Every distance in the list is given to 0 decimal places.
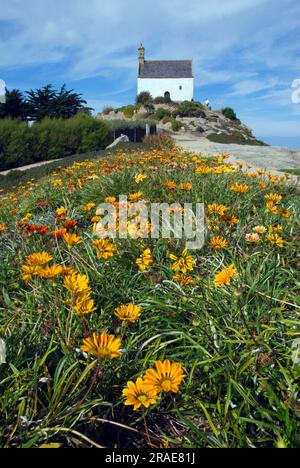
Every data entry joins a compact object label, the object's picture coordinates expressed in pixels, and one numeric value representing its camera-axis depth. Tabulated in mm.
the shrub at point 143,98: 54969
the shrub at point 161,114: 41331
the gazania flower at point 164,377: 1015
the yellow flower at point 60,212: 2348
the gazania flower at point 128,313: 1297
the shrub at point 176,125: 35316
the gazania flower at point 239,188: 2593
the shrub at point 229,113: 50812
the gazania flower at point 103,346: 1022
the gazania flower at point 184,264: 1774
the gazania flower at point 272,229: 2070
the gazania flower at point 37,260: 1438
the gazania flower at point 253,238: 2100
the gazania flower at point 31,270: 1439
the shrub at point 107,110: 49656
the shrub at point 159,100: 54275
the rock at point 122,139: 20698
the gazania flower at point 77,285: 1261
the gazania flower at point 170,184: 2908
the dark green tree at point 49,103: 29766
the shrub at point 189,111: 44688
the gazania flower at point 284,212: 2288
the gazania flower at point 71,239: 1666
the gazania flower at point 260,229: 2093
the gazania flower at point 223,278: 1443
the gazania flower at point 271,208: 2383
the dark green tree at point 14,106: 27312
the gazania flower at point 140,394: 1031
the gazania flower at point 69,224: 1865
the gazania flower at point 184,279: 1674
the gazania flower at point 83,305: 1249
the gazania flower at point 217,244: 2020
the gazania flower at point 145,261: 1900
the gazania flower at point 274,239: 1865
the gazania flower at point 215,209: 2301
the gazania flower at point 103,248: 1664
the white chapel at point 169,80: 60125
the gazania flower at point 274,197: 2604
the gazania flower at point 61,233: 1834
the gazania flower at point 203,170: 3033
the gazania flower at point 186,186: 2740
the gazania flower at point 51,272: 1345
